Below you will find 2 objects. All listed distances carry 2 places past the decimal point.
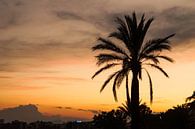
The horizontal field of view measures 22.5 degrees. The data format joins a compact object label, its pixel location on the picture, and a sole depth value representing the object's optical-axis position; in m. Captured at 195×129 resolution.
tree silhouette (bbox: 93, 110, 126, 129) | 57.81
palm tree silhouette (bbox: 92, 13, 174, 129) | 34.28
